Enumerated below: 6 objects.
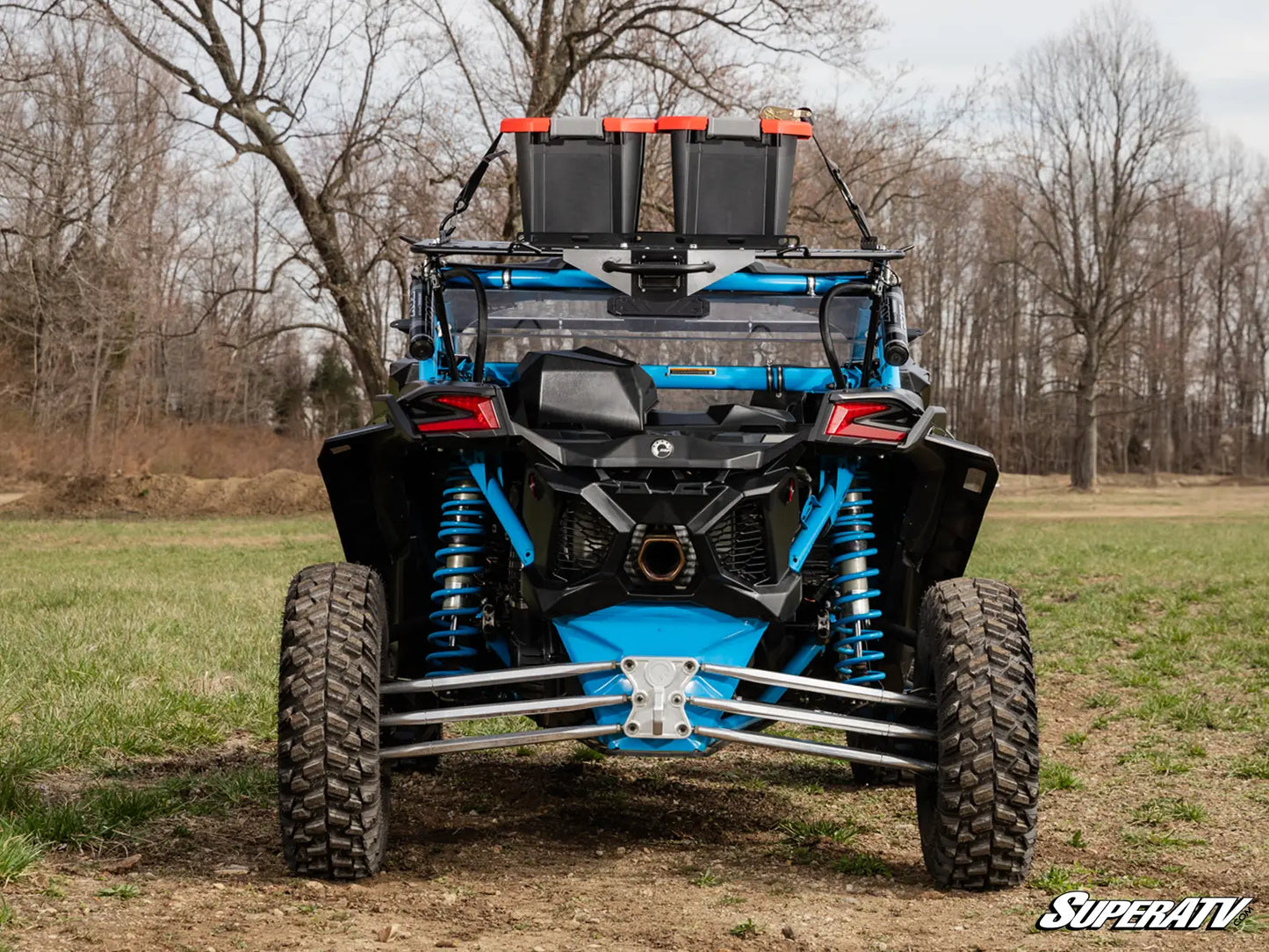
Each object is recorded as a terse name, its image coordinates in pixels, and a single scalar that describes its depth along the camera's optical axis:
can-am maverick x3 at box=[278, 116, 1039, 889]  4.40
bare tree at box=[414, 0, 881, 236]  27.02
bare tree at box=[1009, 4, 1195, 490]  48.81
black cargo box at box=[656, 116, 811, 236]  5.98
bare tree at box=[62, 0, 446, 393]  26.94
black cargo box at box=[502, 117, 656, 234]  5.96
